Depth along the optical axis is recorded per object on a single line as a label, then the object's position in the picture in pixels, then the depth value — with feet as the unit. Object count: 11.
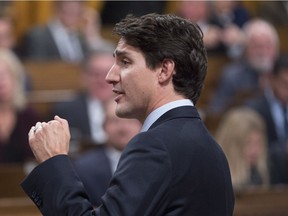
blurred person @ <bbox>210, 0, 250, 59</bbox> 58.75
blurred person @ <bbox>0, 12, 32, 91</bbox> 50.49
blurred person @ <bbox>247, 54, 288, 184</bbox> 49.26
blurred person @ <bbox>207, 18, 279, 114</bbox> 53.93
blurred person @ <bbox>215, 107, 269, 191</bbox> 41.16
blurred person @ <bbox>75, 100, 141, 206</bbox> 33.91
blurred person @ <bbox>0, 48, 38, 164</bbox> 42.24
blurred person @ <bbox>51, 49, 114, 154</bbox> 46.68
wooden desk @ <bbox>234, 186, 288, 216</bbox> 38.01
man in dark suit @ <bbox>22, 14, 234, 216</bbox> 17.34
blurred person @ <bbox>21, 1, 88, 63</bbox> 54.95
